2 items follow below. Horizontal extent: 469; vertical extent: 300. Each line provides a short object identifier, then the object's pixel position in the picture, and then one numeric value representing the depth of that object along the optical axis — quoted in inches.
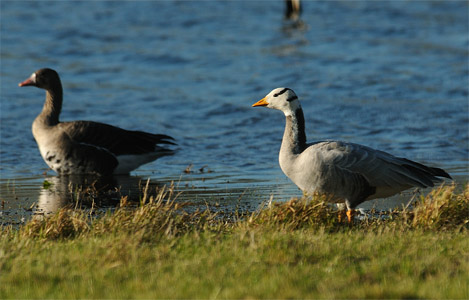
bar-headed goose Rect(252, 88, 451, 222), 621.9
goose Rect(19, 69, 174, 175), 956.0
